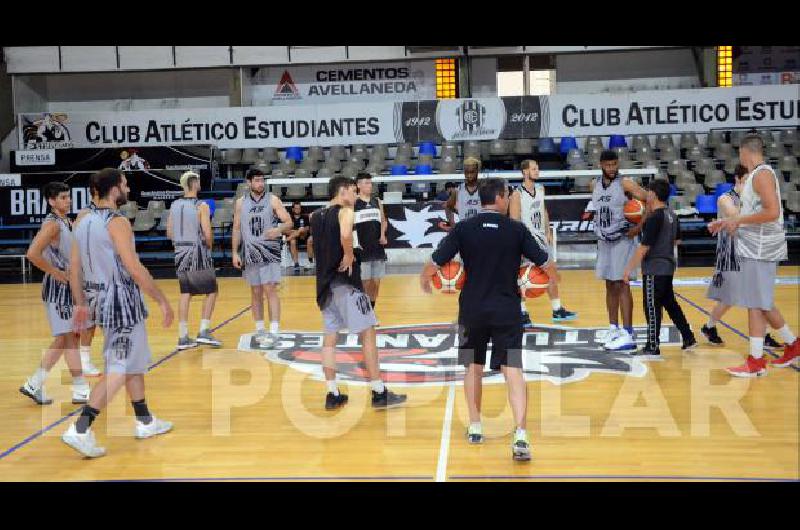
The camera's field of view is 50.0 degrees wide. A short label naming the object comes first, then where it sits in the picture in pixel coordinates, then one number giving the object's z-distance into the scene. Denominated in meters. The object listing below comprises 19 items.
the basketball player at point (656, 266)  8.07
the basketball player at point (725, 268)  7.57
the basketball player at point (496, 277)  5.28
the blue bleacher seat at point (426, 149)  21.84
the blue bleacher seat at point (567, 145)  21.39
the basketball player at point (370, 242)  8.94
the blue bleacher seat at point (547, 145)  21.47
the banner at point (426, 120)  21.25
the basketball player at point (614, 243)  8.45
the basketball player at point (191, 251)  9.27
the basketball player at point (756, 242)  6.91
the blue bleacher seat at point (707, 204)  18.31
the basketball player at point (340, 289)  6.52
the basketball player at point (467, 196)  9.38
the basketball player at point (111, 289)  5.49
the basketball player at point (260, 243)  9.32
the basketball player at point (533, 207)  9.27
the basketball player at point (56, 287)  6.69
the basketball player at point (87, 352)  7.86
